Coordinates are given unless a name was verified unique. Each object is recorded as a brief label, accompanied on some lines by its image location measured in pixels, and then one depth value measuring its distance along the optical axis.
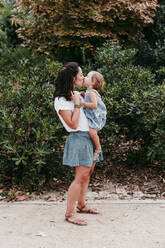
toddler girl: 4.06
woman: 3.90
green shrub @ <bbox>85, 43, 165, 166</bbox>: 5.25
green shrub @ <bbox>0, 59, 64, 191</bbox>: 4.73
